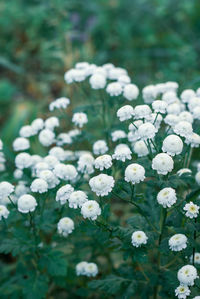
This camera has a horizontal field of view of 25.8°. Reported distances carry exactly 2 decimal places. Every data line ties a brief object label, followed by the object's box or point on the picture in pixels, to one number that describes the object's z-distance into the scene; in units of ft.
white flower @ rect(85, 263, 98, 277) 7.77
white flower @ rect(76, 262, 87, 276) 7.92
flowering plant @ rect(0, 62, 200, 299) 6.45
